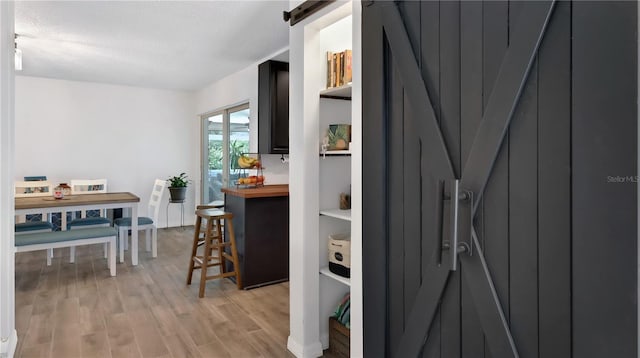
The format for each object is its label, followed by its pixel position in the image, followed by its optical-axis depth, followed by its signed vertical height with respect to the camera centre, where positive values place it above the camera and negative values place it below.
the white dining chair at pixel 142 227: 4.81 -0.66
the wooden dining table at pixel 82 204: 3.96 -0.32
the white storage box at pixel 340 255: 2.36 -0.50
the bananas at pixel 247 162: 4.14 +0.10
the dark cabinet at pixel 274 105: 4.26 +0.71
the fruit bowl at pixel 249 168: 4.11 +0.04
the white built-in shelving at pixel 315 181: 2.42 -0.06
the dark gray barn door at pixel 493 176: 1.12 -0.02
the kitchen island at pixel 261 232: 3.77 -0.58
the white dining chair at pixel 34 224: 4.54 -0.60
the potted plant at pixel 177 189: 6.64 -0.28
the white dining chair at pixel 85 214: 4.80 -0.56
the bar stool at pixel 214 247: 3.62 -0.70
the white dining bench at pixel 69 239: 3.84 -0.66
